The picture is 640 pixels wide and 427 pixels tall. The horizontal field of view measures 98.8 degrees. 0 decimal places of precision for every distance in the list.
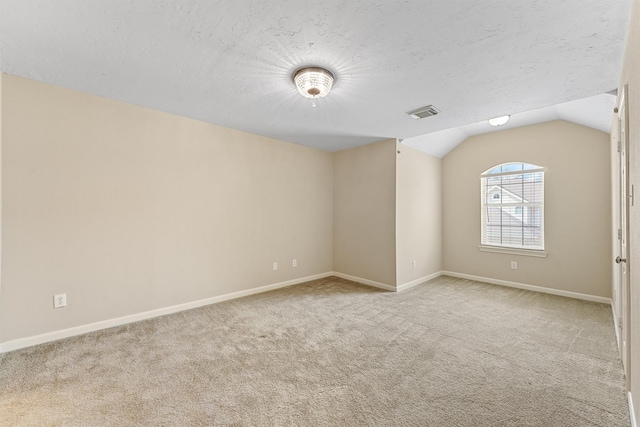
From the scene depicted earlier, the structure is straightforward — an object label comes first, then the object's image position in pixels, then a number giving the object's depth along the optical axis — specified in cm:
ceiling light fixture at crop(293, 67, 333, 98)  222
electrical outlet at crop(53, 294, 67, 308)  258
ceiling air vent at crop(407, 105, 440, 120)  306
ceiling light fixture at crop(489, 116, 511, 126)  383
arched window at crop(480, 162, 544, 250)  436
